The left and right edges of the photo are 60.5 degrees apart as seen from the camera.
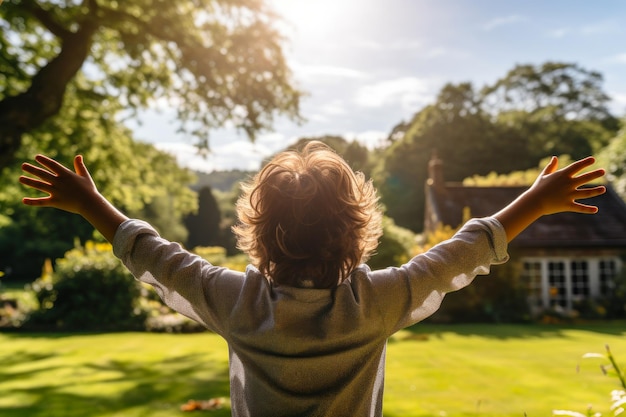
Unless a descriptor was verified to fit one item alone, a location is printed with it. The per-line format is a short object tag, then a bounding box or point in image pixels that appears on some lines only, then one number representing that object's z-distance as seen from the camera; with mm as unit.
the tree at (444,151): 34562
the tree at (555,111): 34688
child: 1487
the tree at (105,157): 12125
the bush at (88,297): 13227
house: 16531
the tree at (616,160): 22125
